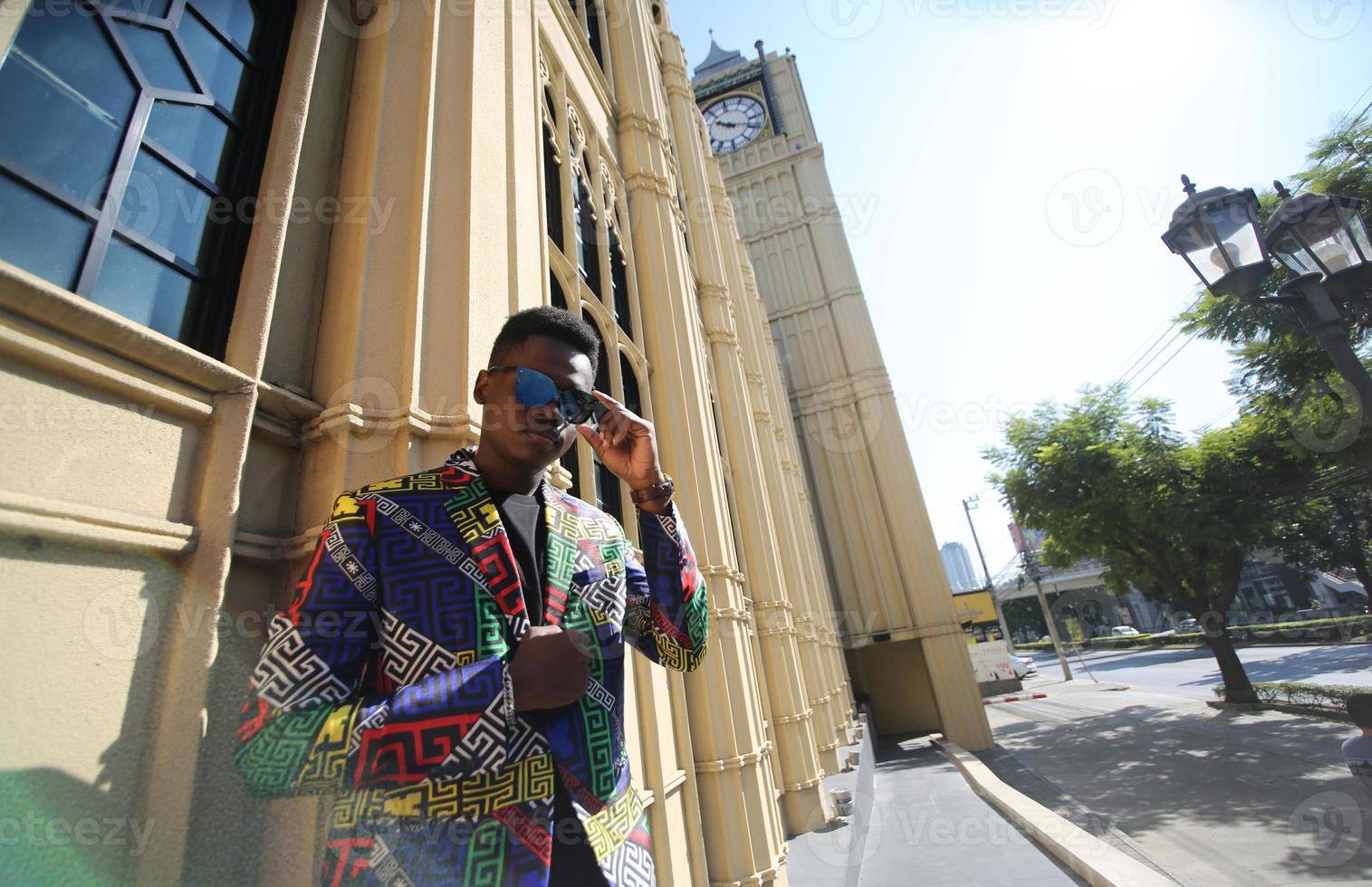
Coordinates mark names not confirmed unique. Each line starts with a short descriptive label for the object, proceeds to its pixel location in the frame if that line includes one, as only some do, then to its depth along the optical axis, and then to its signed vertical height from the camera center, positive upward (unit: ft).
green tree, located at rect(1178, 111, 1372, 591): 28.76 +11.99
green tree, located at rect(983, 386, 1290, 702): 46.37 +8.91
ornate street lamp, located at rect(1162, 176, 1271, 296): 14.01 +8.38
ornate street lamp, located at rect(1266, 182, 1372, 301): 12.70 +7.24
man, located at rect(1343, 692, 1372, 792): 9.97 -2.76
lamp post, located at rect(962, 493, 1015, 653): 117.50 +12.63
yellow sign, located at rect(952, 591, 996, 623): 109.70 +4.63
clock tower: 59.93 +26.68
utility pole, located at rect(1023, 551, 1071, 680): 96.94 +7.23
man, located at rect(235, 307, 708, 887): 3.48 +0.35
